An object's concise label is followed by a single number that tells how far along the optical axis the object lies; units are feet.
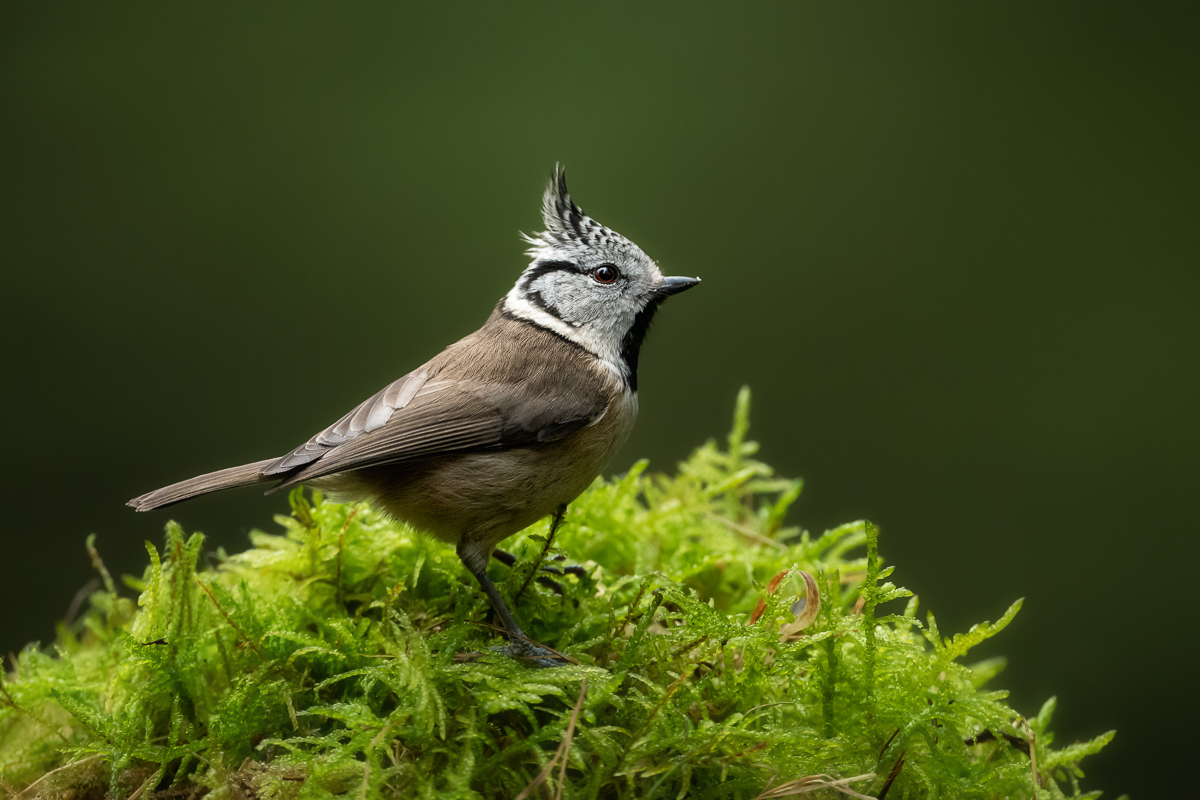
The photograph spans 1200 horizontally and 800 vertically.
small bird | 14.35
